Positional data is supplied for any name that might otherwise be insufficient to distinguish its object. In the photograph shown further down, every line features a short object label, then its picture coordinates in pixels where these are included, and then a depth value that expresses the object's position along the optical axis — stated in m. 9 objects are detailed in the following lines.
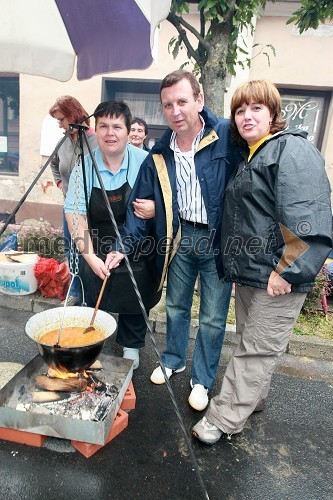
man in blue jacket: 2.41
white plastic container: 4.33
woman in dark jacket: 1.91
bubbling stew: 2.34
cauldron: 2.12
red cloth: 4.38
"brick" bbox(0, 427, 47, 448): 2.32
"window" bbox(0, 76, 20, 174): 8.02
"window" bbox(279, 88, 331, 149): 7.17
